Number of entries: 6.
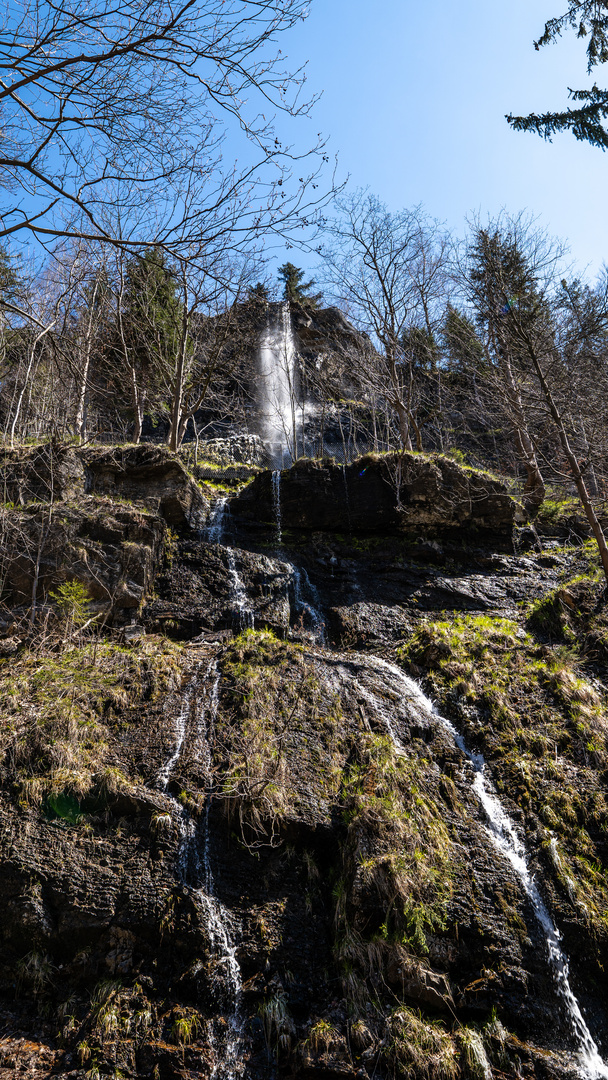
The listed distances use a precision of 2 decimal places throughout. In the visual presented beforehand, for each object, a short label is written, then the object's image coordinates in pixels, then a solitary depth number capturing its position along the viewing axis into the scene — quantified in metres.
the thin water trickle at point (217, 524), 11.78
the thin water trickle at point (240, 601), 9.70
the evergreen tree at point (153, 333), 14.67
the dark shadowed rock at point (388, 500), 11.98
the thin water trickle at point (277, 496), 12.51
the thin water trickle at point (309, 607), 9.82
